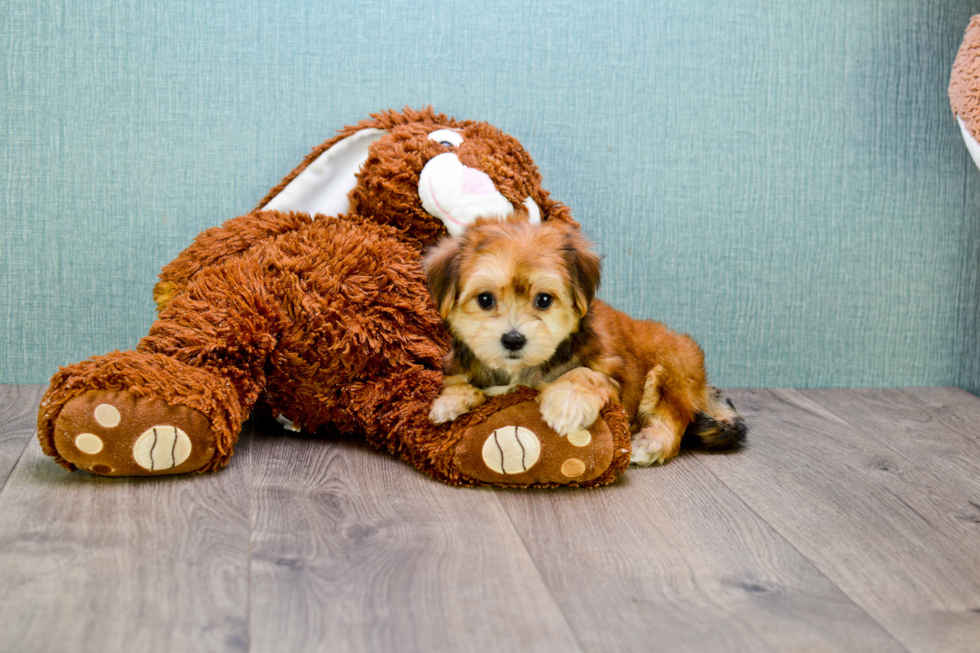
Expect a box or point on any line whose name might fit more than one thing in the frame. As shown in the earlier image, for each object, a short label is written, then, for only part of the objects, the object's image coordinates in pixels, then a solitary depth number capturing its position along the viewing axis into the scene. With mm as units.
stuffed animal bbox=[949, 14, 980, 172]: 1197
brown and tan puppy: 998
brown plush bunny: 981
